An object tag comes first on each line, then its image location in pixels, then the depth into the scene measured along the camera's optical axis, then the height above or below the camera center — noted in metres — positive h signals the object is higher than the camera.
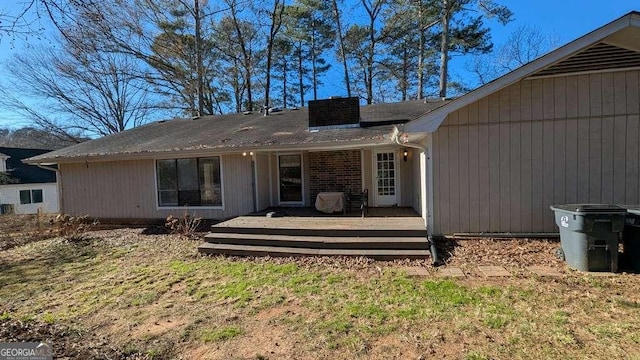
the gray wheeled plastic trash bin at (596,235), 4.65 -1.10
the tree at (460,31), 16.39 +6.81
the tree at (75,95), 19.42 +5.49
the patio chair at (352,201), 9.66 -1.02
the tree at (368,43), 19.59 +7.65
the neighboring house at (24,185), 22.78 -0.52
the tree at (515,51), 18.53 +6.43
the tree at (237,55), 20.42 +7.52
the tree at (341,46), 20.23 +7.65
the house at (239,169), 9.69 +0.05
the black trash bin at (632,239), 4.67 -1.20
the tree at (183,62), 18.33 +6.51
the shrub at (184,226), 8.36 -1.44
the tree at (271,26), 19.84 +8.95
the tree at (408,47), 17.53 +6.85
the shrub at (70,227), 8.71 -1.40
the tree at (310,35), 19.89 +8.49
